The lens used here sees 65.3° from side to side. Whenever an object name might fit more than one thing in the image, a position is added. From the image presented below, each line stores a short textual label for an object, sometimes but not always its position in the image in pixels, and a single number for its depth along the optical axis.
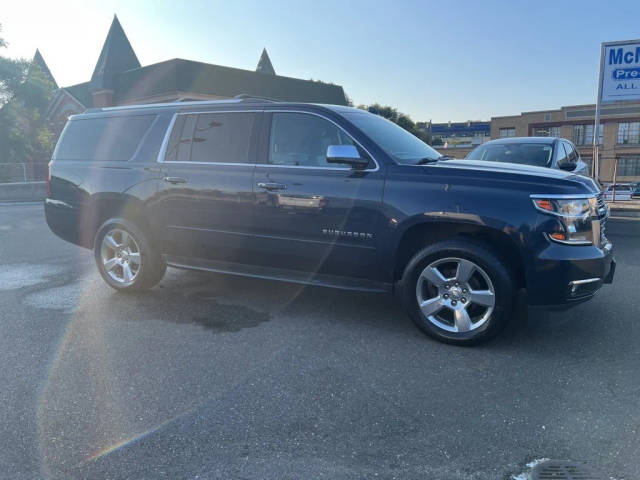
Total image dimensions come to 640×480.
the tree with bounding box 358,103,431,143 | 61.75
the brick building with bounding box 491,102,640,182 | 60.84
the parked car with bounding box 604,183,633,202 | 22.04
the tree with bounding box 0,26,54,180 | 44.62
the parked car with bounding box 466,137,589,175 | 8.41
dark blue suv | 3.80
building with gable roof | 46.75
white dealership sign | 15.79
